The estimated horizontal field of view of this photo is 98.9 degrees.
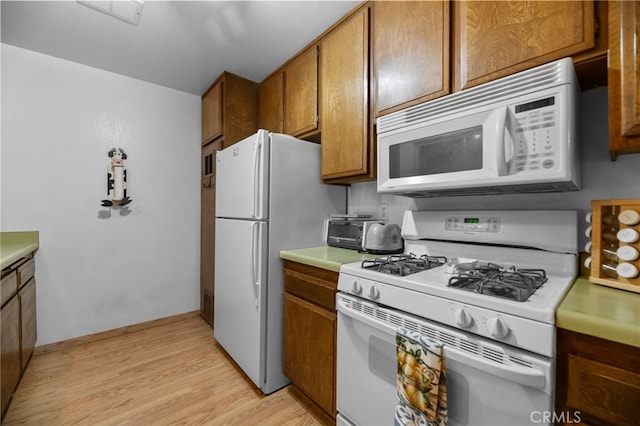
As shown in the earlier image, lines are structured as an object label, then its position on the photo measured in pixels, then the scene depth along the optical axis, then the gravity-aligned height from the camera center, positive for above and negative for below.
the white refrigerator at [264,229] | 1.69 -0.11
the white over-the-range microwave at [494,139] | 0.92 +0.30
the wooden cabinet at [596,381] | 0.64 -0.41
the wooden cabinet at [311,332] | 1.38 -0.65
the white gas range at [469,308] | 0.74 -0.31
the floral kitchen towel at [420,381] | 0.85 -0.54
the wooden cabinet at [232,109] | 2.52 +0.99
